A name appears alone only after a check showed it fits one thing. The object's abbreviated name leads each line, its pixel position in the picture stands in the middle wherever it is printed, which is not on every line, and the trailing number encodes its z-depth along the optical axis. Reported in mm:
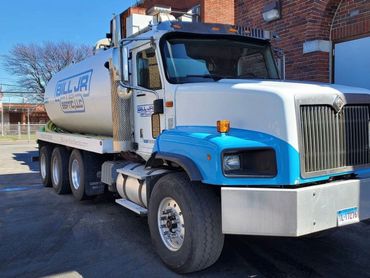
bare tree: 49969
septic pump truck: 4121
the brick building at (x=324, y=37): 8039
